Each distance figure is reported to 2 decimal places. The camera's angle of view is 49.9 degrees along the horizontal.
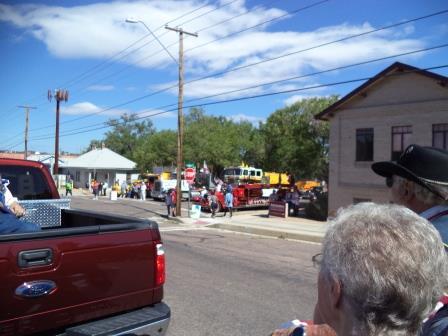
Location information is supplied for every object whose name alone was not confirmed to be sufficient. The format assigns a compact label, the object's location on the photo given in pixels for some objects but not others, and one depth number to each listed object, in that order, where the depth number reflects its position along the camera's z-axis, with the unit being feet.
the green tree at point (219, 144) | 192.24
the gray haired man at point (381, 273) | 4.54
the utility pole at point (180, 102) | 82.74
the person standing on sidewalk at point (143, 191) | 134.51
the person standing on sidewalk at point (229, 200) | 82.04
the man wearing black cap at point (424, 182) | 6.86
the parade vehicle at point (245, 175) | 133.80
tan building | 68.85
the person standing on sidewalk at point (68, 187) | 138.72
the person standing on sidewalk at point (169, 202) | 83.51
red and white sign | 79.36
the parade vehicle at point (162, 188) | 131.44
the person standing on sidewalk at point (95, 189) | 140.87
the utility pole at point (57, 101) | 140.26
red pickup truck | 10.46
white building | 198.72
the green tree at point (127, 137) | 332.64
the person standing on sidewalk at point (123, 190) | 151.56
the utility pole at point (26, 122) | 194.35
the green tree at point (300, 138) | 144.46
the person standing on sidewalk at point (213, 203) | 82.58
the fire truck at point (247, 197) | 96.07
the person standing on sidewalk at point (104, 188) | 165.37
